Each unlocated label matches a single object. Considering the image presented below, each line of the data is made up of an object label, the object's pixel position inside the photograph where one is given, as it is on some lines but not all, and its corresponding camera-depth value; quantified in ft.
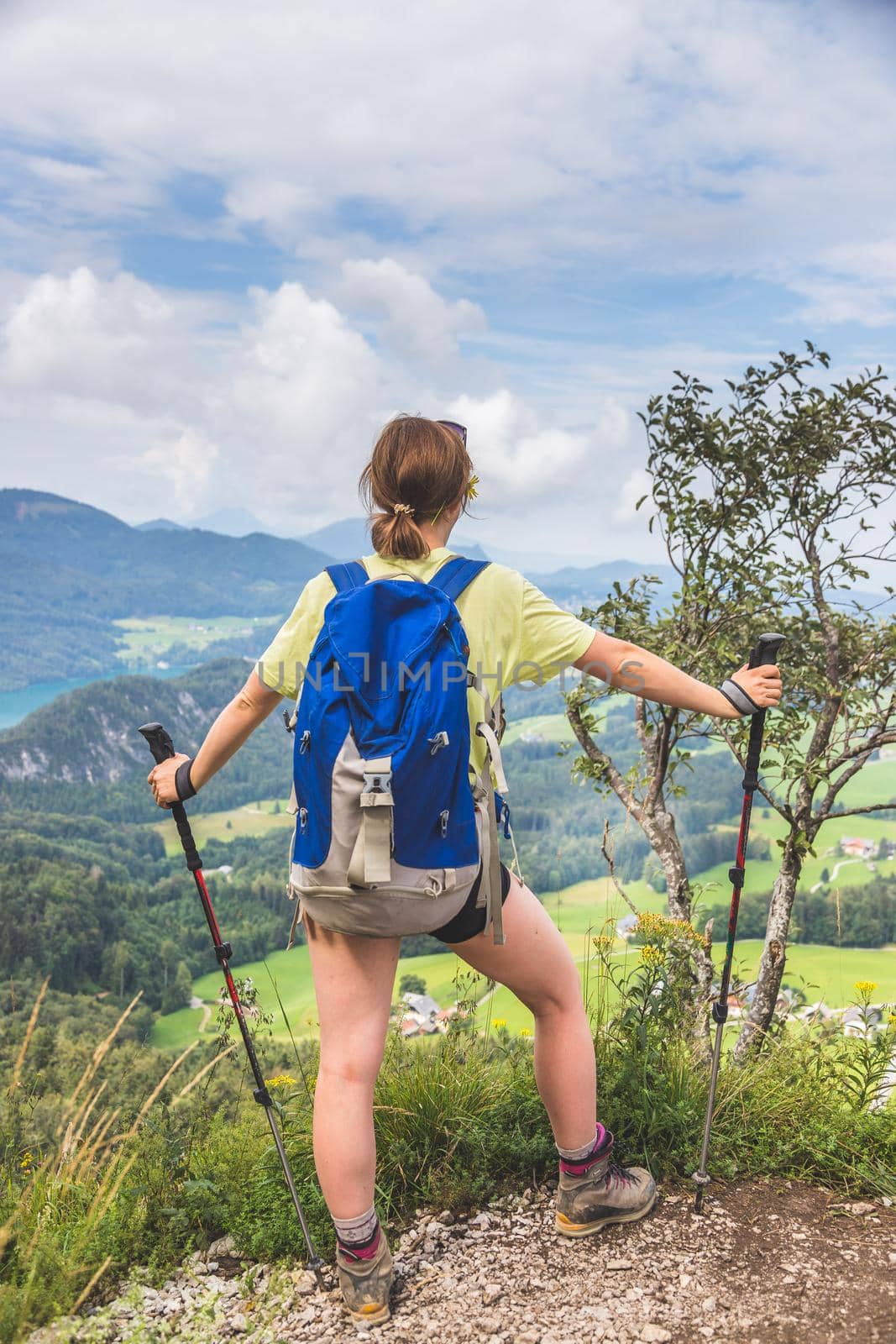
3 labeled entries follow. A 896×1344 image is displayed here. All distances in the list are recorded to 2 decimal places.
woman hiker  7.49
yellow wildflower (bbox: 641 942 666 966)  10.65
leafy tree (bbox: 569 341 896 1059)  18.39
